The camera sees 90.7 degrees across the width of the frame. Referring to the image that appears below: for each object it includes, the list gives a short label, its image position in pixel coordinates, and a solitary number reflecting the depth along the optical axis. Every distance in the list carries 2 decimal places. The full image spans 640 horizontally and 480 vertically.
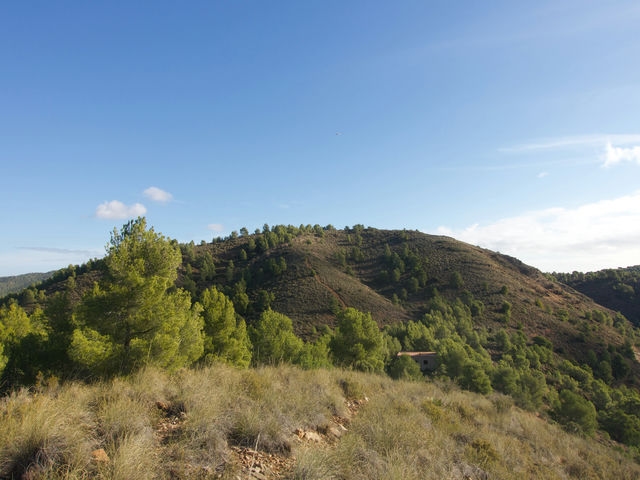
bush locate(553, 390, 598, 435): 30.61
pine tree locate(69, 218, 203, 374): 9.64
